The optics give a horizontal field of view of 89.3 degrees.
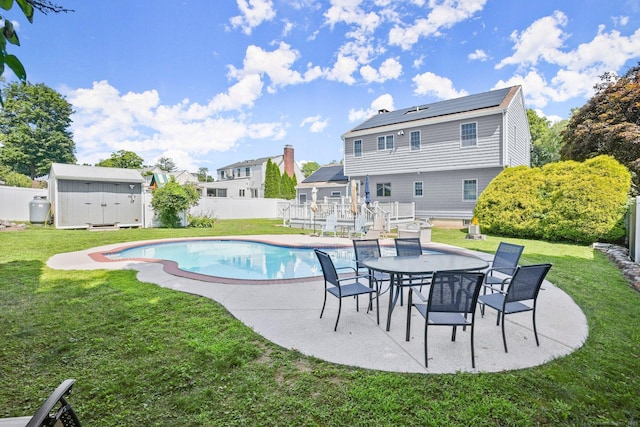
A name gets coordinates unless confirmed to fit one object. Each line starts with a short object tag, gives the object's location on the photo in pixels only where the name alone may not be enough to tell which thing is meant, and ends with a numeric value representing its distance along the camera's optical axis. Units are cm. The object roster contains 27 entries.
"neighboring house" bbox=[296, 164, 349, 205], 2358
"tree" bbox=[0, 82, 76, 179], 3644
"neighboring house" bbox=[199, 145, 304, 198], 3591
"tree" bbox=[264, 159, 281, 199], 3347
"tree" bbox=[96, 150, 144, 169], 4359
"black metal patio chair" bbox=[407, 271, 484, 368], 303
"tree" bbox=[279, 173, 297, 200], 3408
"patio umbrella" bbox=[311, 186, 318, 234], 1531
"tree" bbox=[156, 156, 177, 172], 6809
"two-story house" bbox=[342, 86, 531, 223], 1684
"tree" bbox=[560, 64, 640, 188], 1515
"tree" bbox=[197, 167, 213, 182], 8242
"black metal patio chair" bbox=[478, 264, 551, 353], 333
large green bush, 1122
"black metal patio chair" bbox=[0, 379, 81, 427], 137
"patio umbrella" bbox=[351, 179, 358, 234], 1359
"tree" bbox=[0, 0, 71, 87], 129
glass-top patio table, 389
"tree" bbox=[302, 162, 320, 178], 7998
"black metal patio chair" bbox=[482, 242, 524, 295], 465
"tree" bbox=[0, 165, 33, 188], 2592
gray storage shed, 1574
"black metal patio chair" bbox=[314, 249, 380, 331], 405
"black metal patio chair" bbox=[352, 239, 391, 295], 527
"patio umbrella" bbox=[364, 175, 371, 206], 1588
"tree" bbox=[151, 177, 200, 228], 1739
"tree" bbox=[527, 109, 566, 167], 3225
